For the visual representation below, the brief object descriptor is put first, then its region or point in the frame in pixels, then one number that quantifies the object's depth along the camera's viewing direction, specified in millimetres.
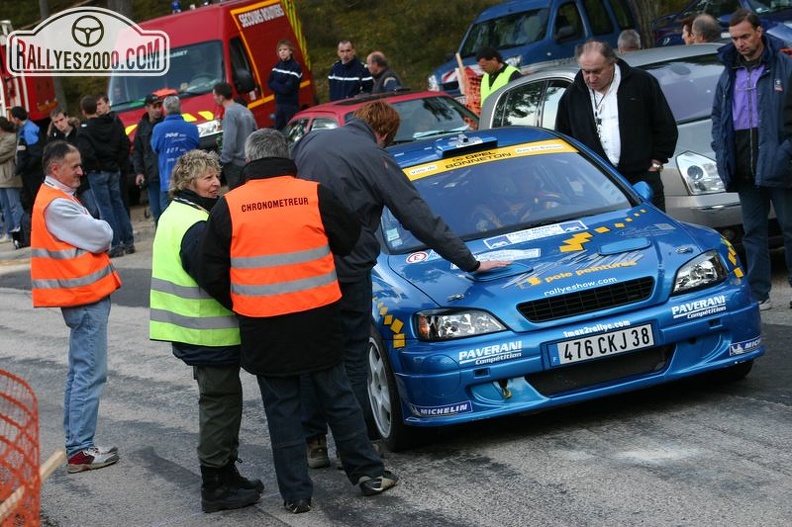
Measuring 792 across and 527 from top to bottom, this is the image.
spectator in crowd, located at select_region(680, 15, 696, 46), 16119
